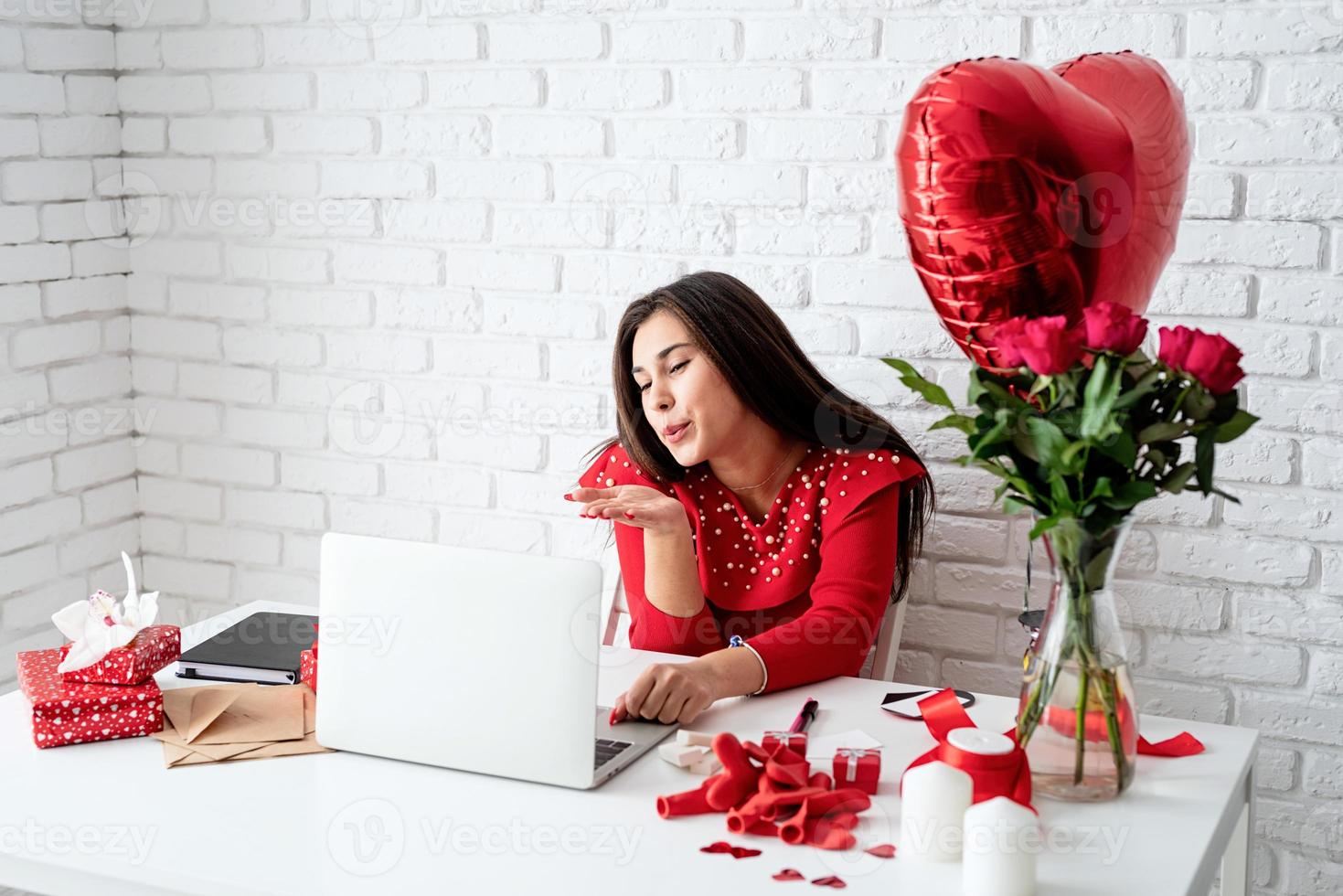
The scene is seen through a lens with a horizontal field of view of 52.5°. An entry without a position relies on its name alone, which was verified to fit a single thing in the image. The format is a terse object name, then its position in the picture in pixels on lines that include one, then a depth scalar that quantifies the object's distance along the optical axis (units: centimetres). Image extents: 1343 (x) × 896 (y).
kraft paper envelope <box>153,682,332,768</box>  142
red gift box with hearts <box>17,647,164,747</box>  142
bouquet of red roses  119
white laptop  131
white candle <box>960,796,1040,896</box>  111
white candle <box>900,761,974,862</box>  119
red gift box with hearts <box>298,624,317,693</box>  159
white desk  116
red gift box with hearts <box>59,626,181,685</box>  146
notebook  162
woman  192
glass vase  128
